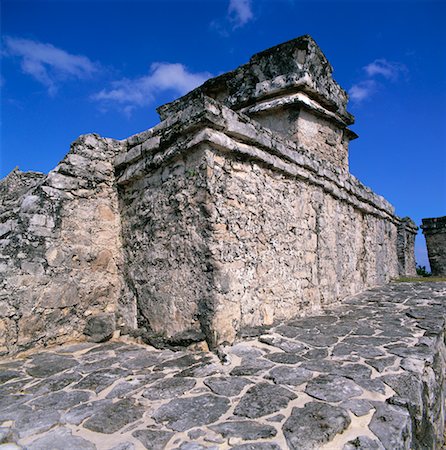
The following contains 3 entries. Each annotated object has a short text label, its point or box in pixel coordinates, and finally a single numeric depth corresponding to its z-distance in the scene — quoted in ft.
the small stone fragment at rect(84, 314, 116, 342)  12.26
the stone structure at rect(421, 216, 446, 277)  38.93
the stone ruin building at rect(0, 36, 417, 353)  10.69
